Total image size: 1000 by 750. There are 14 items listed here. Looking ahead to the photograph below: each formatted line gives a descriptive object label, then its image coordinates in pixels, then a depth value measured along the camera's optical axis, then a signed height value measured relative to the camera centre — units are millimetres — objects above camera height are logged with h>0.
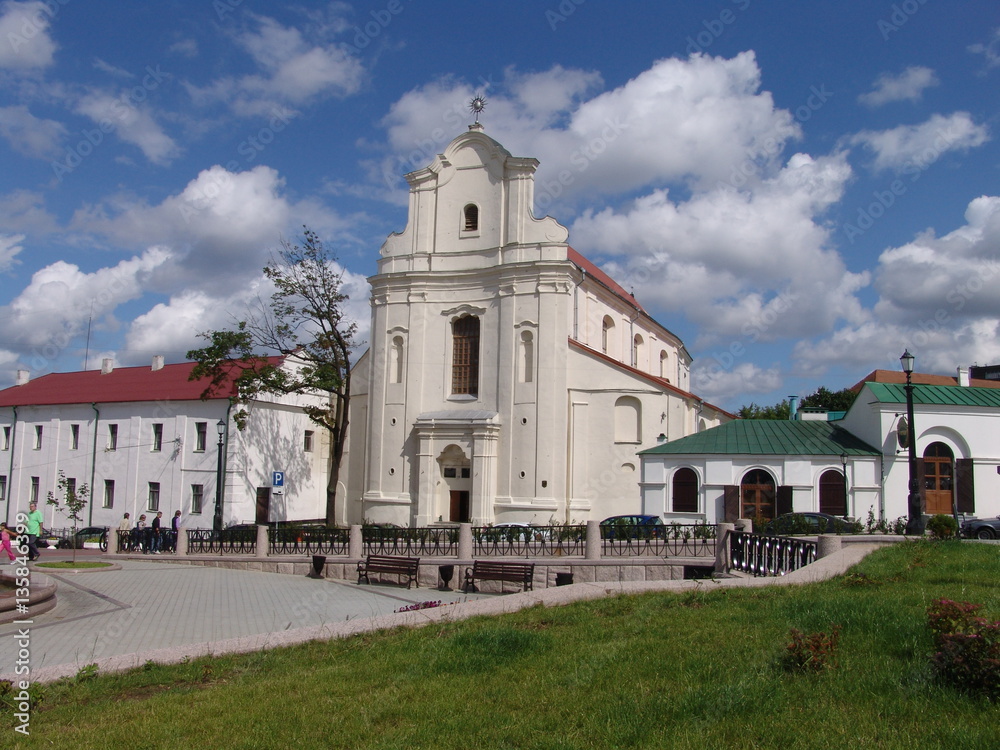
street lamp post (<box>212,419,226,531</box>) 36938 -1198
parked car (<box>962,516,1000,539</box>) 25125 -1803
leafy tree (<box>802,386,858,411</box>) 66812 +6350
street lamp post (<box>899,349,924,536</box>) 19438 -477
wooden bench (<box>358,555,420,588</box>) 20484 -2748
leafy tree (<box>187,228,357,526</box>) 34594 +4616
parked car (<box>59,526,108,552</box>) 36000 -3670
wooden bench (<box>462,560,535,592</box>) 19125 -2677
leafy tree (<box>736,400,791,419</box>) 81688 +6249
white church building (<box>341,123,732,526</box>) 33594 +3881
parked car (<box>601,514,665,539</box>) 22688 -1877
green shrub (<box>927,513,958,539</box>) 16500 -1192
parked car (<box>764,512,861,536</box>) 23734 -1711
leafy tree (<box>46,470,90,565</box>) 32031 -1779
